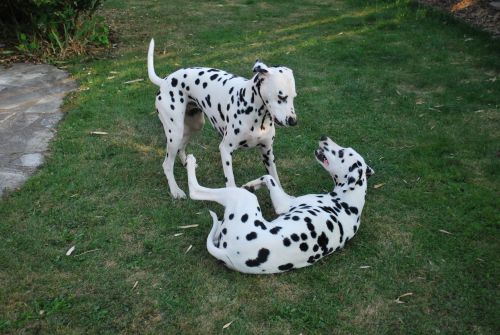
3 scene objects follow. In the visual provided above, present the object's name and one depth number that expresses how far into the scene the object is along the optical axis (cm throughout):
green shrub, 855
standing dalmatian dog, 432
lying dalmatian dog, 396
